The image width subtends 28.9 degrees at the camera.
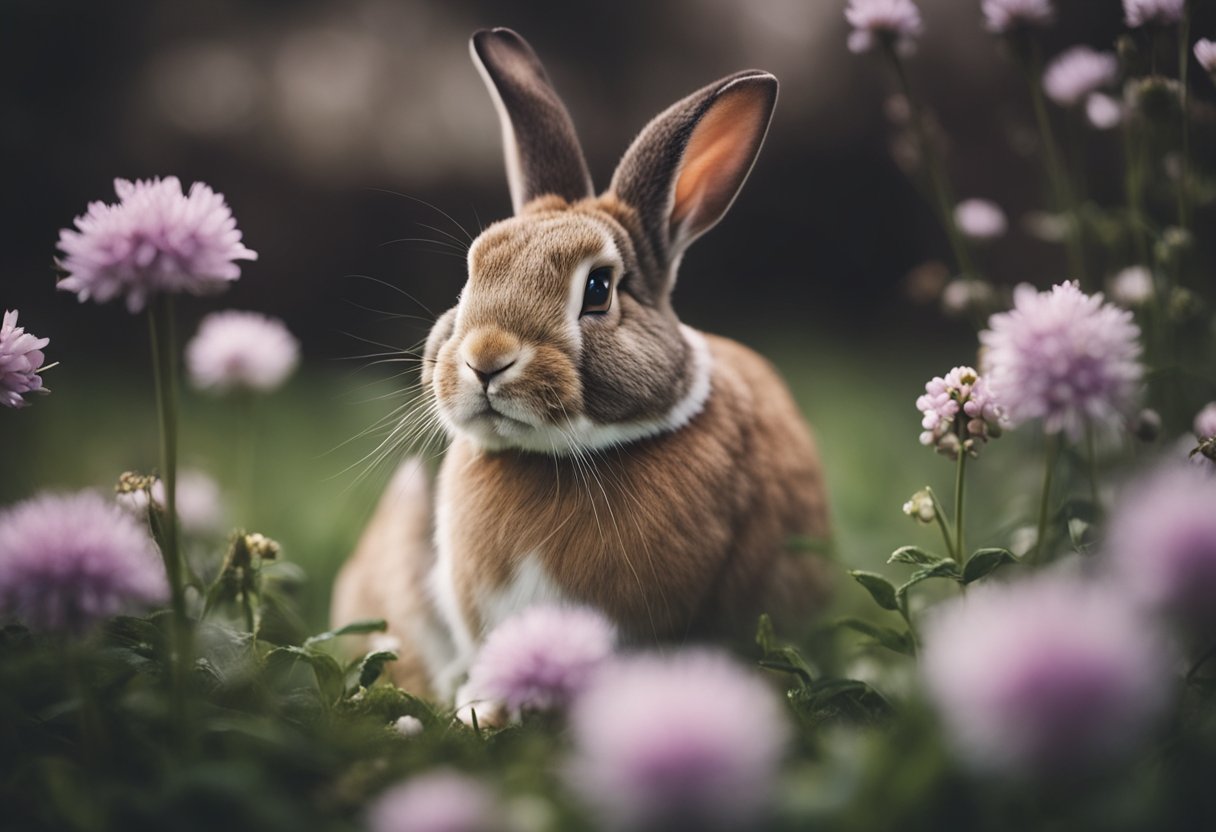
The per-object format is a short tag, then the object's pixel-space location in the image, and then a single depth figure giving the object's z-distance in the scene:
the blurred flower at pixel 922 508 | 0.86
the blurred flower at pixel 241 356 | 1.02
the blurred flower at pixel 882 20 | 0.92
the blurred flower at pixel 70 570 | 0.77
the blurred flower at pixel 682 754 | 0.63
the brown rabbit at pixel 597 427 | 0.89
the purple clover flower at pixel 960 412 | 0.85
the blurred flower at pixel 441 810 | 0.67
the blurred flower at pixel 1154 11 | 0.90
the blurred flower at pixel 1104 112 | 0.97
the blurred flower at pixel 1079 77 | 0.98
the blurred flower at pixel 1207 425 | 0.88
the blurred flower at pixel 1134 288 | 0.97
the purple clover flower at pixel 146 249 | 0.79
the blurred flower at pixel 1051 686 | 0.61
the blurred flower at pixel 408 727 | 0.84
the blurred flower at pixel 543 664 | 0.80
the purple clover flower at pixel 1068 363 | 0.78
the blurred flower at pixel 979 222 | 1.01
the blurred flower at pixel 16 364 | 0.84
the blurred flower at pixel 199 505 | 1.01
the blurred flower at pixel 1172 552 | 0.69
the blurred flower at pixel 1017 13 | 0.93
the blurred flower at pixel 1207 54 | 0.89
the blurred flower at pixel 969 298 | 0.98
